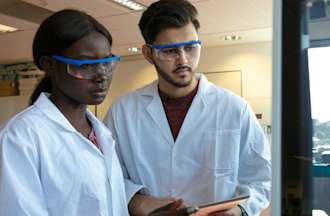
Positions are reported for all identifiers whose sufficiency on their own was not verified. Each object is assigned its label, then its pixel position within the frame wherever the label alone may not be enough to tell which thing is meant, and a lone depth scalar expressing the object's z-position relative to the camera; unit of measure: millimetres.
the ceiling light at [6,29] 4985
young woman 1015
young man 1456
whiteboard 5738
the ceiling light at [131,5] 4027
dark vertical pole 665
